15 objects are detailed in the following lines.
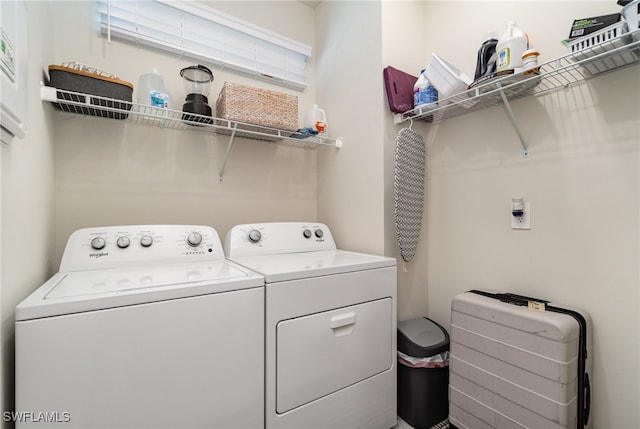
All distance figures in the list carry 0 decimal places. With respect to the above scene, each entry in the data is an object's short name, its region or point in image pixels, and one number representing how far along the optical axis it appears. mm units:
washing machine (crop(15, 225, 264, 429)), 755
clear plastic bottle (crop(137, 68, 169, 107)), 1468
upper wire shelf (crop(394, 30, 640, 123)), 1016
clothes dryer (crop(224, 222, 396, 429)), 1097
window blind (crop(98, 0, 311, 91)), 1547
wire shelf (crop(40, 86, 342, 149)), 1240
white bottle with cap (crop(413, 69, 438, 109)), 1550
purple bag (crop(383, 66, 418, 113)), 1603
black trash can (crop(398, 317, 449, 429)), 1463
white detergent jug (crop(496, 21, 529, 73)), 1240
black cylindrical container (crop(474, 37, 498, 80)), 1393
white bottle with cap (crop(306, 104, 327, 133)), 1817
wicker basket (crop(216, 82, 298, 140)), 1562
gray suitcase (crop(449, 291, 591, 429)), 1087
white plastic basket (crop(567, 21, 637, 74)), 973
